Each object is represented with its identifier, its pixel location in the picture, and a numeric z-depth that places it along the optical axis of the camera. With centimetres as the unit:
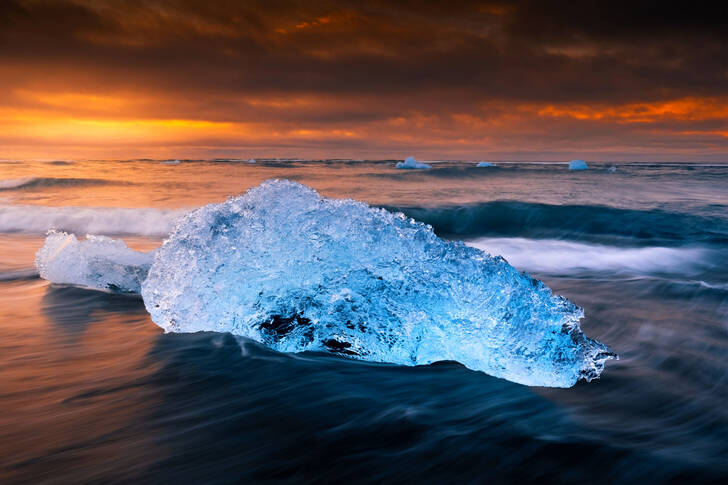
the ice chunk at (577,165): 4197
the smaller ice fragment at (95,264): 460
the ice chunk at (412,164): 4200
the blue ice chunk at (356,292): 263
